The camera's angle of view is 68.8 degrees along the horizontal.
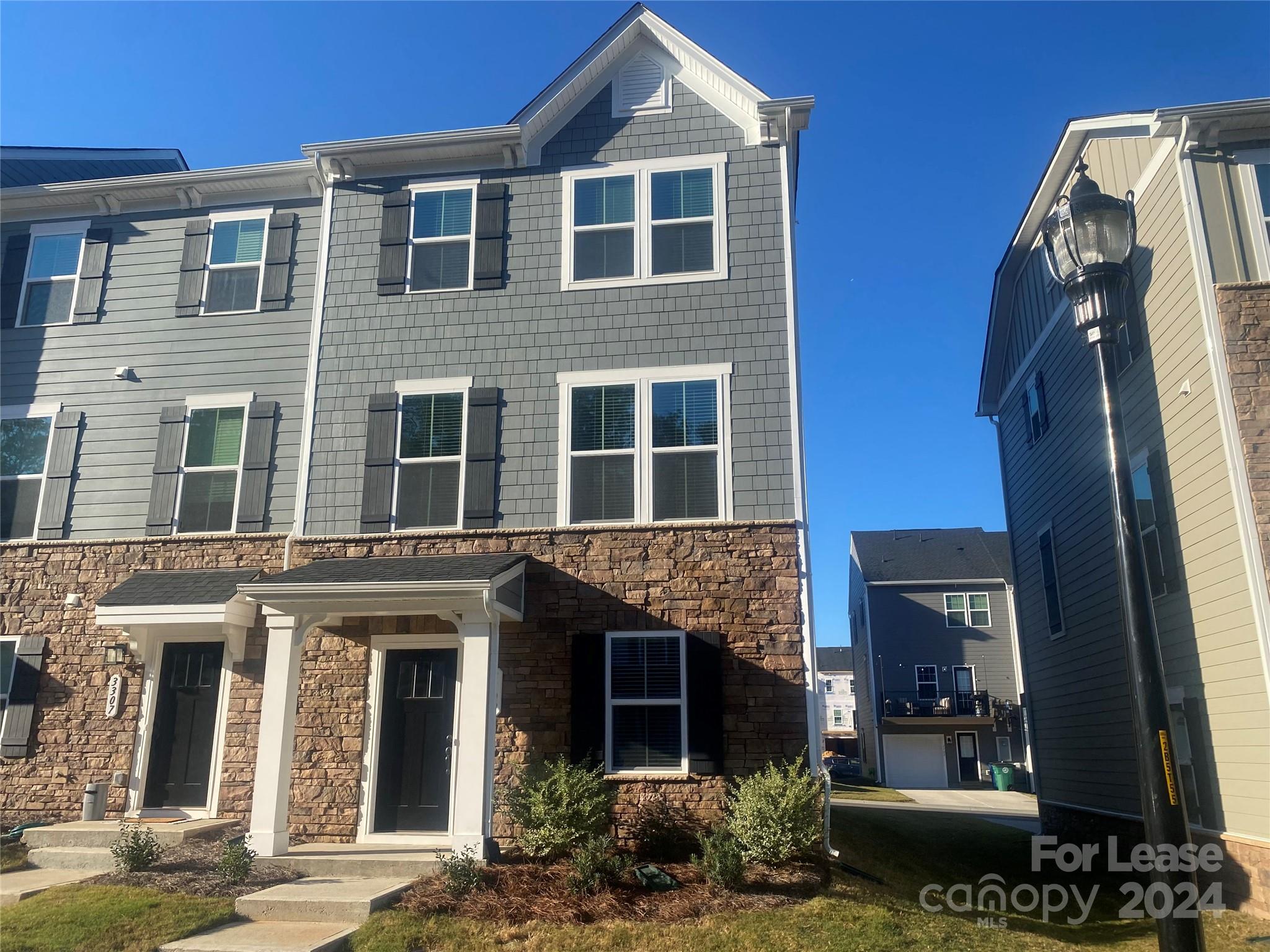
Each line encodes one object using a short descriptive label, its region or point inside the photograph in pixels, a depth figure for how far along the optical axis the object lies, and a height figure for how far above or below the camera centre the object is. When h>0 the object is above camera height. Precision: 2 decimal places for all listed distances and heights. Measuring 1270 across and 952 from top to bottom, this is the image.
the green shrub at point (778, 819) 8.22 -0.79
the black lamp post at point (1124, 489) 4.11 +1.13
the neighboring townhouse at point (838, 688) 51.31 +2.16
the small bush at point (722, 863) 7.72 -1.11
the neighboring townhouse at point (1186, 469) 9.05 +2.84
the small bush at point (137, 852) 8.21 -1.05
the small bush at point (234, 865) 8.09 -1.15
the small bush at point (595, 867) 7.73 -1.14
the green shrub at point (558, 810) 8.47 -0.73
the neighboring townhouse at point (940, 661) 29.95 +2.17
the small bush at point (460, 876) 7.74 -1.21
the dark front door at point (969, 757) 30.00 -0.95
